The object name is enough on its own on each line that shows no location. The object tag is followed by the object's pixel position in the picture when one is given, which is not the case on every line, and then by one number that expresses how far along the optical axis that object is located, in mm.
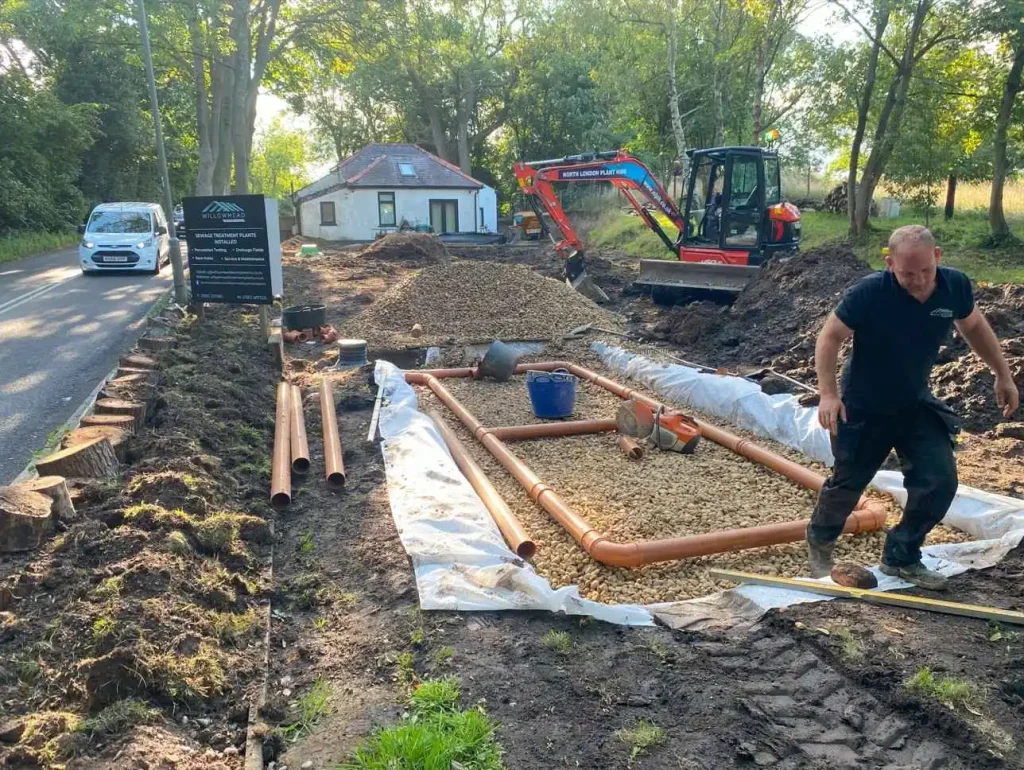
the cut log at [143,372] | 7281
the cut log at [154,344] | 8680
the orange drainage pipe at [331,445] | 5875
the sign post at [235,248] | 9797
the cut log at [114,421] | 5664
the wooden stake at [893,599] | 3730
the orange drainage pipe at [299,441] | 6121
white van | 17469
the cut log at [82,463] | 4887
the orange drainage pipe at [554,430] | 7043
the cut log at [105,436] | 5266
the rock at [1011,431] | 6605
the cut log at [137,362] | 7660
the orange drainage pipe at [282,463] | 5438
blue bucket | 7691
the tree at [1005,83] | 14992
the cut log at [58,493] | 4426
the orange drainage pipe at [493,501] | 4570
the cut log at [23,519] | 4090
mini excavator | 14391
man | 3832
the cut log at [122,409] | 5957
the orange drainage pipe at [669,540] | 4488
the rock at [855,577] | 4102
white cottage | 35656
